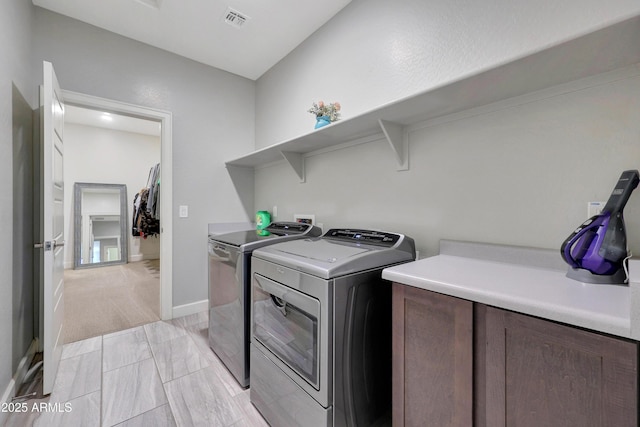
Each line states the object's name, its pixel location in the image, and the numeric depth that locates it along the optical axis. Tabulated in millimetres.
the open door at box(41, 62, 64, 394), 1539
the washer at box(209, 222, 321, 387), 1611
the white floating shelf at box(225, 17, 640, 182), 829
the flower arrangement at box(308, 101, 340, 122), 1934
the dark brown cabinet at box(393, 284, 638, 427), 608
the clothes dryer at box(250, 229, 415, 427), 1086
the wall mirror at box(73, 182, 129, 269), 4594
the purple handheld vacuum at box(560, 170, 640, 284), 808
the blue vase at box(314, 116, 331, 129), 1894
